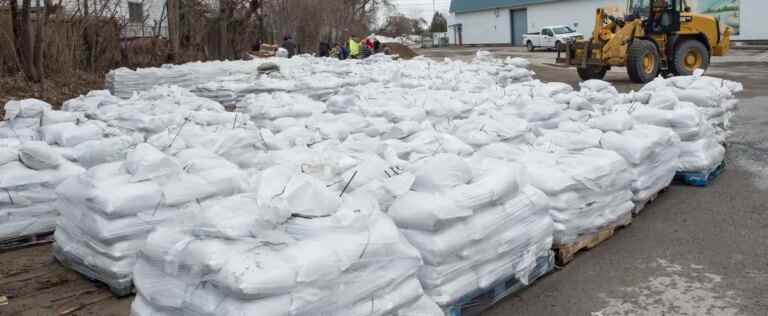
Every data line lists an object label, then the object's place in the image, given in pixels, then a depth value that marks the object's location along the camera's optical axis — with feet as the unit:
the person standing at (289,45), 66.54
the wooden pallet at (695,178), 19.61
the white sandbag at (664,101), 20.74
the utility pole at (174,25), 54.60
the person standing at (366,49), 73.05
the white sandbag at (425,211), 10.48
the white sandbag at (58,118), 20.88
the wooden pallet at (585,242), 13.71
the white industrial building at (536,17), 94.07
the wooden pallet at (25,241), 15.05
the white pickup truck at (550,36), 106.57
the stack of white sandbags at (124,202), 12.09
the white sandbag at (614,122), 17.78
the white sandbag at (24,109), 21.45
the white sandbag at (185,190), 12.46
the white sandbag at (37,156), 15.39
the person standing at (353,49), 69.56
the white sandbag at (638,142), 16.42
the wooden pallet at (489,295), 10.91
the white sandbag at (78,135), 18.71
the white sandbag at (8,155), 15.26
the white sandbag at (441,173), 11.12
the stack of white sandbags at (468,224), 10.61
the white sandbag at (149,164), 12.46
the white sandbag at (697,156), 19.45
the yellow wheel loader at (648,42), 47.60
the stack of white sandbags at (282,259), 8.25
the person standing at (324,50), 74.65
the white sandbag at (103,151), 16.11
